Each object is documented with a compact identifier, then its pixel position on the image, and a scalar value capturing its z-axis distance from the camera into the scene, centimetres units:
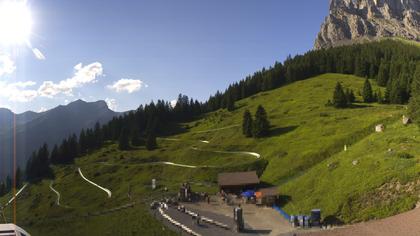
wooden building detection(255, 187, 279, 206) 5888
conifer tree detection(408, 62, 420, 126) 6572
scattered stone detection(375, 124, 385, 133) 7157
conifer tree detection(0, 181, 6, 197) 16014
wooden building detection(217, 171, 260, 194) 7512
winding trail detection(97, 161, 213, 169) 10352
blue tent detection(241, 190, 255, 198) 6528
